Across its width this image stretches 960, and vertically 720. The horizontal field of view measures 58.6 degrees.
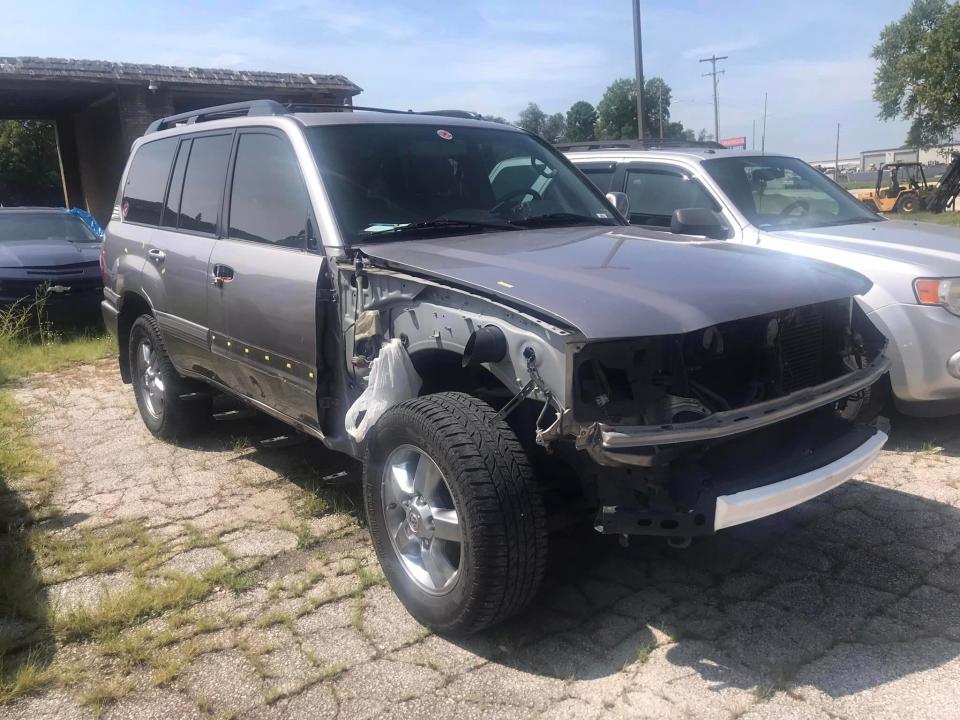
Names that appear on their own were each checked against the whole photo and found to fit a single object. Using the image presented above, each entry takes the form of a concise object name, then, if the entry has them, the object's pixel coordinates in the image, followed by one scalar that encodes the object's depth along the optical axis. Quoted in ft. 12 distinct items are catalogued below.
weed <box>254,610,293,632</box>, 10.91
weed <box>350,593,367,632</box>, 10.81
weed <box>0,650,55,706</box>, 9.53
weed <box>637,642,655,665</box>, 9.78
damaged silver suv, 9.14
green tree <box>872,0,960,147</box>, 128.16
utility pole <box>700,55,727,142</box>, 188.55
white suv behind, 15.89
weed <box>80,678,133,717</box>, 9.32
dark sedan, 31.45
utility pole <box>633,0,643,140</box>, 58.03
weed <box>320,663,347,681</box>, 9.75
